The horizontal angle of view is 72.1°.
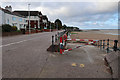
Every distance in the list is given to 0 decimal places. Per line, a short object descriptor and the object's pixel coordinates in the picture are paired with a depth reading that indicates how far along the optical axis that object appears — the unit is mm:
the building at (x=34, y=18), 52370
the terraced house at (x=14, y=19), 29146
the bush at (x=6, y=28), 19223
